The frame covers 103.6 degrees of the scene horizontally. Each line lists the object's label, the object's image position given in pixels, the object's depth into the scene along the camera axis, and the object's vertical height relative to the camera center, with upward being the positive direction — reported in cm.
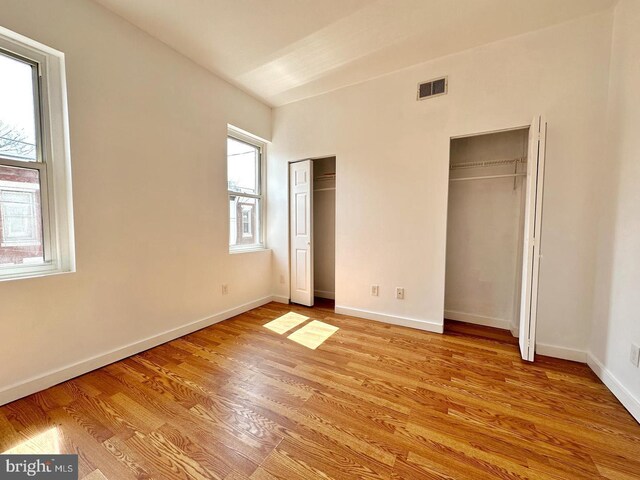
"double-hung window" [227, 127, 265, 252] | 338 +51
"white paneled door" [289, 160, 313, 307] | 354 -5
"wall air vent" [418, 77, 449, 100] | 261 +148
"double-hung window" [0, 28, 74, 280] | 170 +44
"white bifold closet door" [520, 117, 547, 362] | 201 -4
